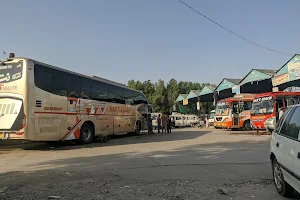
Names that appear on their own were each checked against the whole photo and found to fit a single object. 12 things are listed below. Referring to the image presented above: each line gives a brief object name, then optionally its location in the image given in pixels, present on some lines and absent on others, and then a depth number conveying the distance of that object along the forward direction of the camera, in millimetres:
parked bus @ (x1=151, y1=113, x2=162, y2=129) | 32344
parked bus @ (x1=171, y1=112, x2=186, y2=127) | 37075
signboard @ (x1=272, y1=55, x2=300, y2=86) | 21484
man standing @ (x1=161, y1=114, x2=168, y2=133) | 24725
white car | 4367
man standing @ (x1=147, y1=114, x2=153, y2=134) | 24391
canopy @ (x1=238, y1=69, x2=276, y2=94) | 26234
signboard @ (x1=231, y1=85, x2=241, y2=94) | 30209
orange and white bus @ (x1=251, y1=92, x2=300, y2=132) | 20156
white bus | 11492
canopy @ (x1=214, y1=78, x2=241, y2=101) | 31505
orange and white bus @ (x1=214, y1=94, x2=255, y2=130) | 25562
